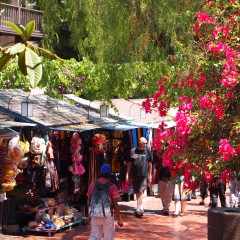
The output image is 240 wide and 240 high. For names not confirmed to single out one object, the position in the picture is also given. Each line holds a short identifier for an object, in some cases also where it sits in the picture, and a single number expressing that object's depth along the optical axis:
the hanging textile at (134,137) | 15.94
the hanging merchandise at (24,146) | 11.75
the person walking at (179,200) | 14.66
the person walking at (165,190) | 15.03
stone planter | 9.30
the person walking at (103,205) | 9.57
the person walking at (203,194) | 16.13
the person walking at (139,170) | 14.60
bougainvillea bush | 8.45
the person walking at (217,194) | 14.20
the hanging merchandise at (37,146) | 11.96
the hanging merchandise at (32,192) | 12.43
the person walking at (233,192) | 15.08
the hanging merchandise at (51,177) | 12.30
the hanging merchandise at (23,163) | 12.00
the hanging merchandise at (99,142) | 13.97
